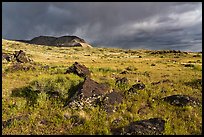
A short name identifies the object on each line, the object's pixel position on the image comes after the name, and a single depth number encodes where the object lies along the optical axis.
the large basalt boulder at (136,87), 10.55
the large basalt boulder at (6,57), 22.56
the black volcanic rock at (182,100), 9.20
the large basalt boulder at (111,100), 9.08
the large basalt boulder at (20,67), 14.63
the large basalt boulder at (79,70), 13.38
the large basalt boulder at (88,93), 9.39
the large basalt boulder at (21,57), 23.66
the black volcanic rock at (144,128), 7.16
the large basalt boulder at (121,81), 11.63
